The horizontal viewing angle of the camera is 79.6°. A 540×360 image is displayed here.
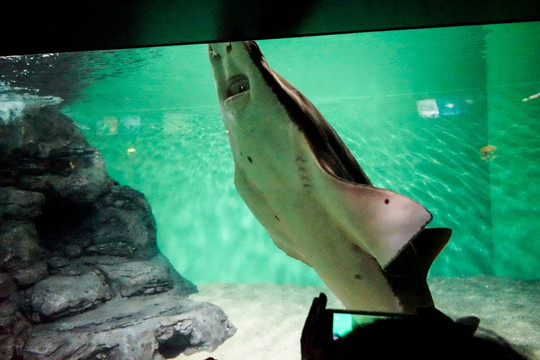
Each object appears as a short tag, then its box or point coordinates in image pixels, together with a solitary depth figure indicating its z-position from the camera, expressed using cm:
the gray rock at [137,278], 713
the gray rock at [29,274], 616
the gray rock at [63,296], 582
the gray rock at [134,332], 480
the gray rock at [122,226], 842
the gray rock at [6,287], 574
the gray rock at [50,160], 765
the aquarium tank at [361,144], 1038
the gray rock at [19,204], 690
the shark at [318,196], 188
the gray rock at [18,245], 632
